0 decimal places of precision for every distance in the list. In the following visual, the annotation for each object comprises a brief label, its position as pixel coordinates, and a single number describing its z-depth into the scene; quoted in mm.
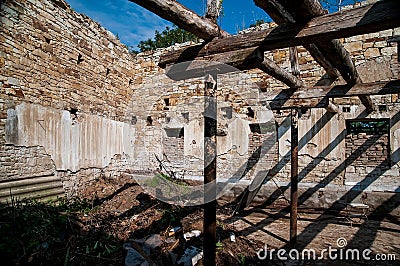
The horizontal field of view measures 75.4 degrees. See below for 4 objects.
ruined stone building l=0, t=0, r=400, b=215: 5414
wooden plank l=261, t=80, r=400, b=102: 4039
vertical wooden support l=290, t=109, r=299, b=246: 4462
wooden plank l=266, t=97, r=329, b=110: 4402
